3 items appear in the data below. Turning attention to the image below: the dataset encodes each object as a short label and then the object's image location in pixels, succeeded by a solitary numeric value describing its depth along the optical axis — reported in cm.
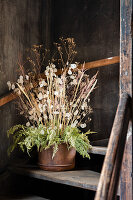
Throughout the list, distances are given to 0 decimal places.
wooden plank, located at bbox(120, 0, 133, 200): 159
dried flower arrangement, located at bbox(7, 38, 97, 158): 211
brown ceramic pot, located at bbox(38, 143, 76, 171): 212
